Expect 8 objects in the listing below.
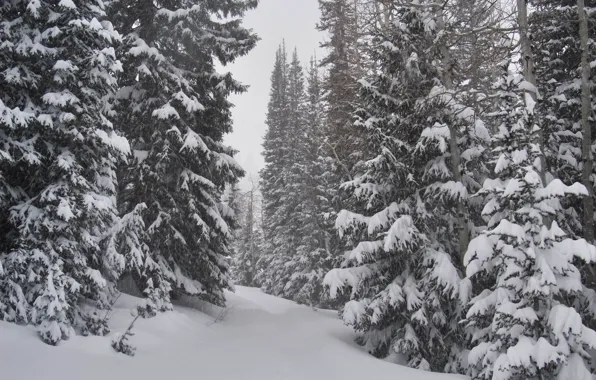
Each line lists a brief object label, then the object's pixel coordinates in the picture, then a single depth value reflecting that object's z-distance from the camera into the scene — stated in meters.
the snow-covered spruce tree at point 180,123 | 12.32
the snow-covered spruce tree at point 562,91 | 10.43
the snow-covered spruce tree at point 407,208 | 10.45
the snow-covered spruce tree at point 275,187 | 30.62
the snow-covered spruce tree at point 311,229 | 24.91
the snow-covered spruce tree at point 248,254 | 44.41
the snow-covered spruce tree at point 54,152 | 7.35
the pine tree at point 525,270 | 6.49
